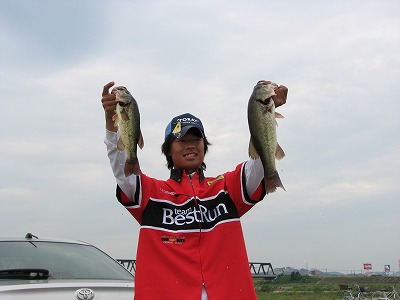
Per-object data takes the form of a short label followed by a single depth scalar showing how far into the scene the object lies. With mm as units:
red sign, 45219
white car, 3469
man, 2963
